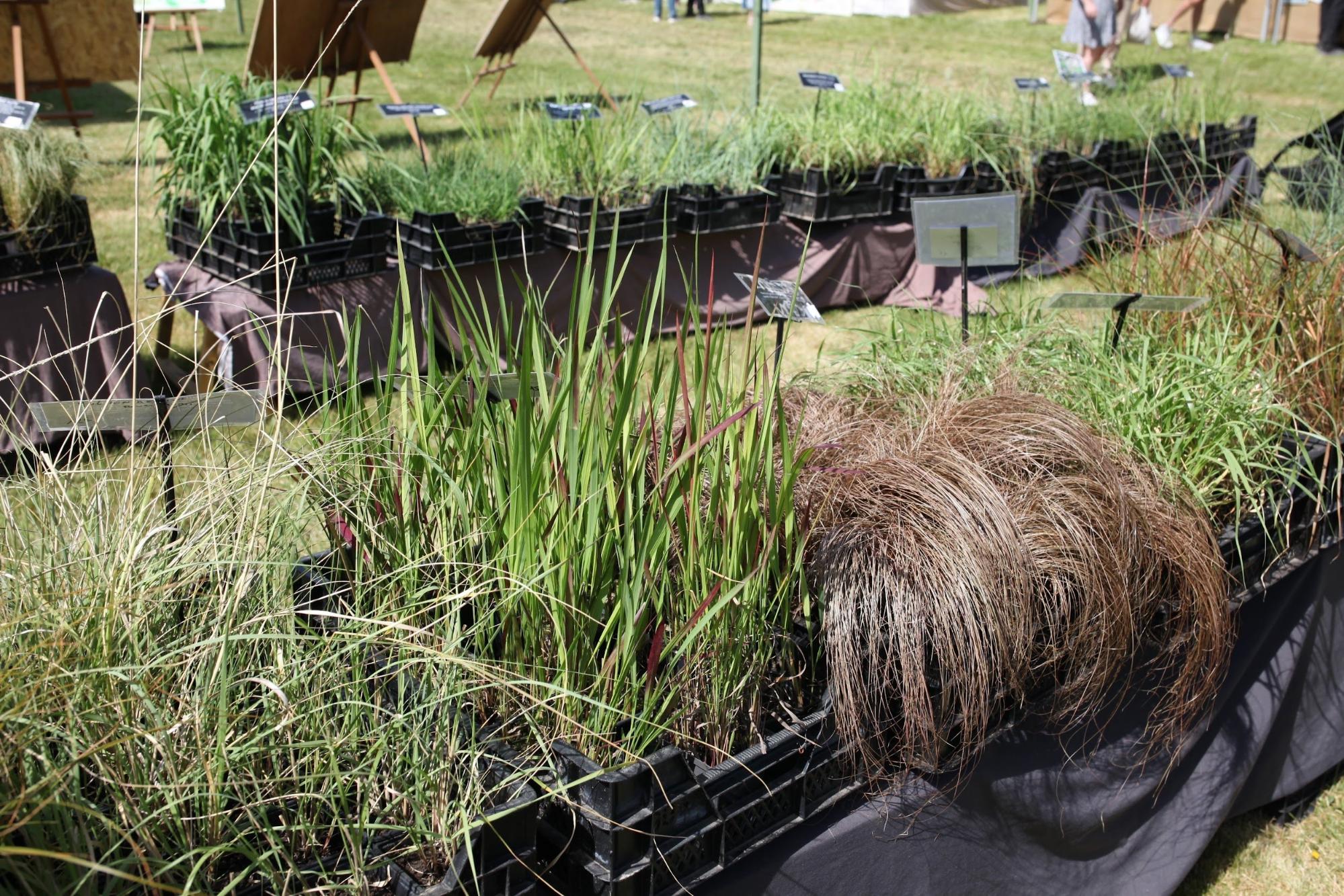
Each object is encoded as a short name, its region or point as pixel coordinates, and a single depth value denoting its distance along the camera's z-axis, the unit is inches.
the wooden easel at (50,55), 241.1
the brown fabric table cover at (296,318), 146.3
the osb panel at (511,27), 286.2
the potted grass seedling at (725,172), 179.9
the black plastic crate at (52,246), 137.2
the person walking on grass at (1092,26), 389.1
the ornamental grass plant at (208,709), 49.4
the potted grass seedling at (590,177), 170.6
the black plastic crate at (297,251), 145.4
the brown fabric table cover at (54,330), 136.3
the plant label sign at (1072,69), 231.0
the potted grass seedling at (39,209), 136.0
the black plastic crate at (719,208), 178.7
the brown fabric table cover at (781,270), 177.2
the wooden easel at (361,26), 223.7
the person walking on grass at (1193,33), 499.5
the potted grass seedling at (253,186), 145.3
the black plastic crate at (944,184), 199.6
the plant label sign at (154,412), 67.1
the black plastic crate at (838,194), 193.0
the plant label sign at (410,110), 166.1
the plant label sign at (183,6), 187.0
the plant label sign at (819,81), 189.5
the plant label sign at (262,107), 141.0
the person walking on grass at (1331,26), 464.1
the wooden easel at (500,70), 284.8
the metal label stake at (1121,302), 91.7
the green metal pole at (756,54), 225.1
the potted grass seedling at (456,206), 157.8
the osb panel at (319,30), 213.6
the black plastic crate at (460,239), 155.6
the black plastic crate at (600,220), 167.8
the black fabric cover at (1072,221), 199.3
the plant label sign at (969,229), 103.6
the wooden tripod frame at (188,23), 402.1
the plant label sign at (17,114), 134.3
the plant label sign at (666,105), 182.1
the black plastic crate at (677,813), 56.9
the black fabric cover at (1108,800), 67.1
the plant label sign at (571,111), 171.3
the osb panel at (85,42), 315.6
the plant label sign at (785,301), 74.3
